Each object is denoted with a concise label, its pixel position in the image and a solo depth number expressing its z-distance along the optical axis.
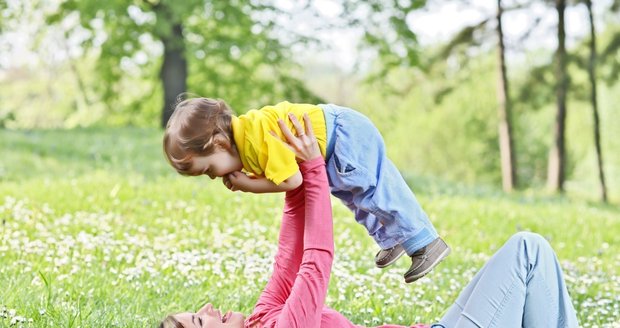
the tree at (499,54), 19.52
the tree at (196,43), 18.78
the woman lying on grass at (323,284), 3.28
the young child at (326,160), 3.42
